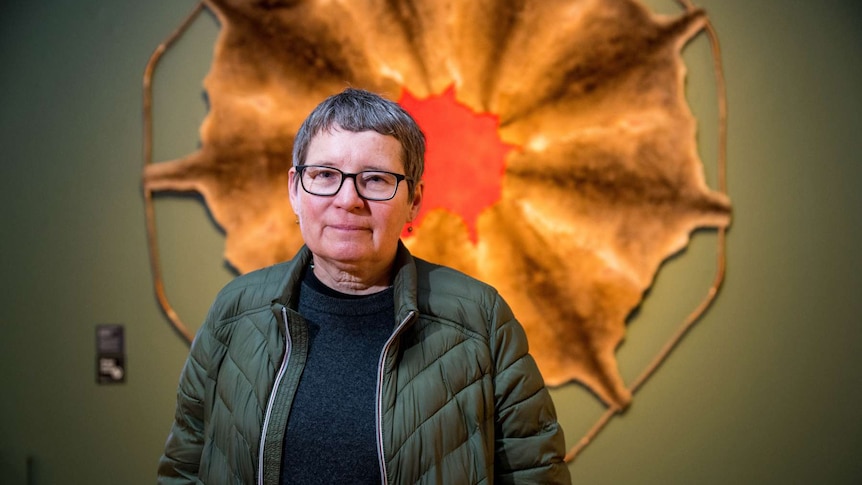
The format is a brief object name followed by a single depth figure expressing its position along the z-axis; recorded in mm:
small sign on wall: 1594
